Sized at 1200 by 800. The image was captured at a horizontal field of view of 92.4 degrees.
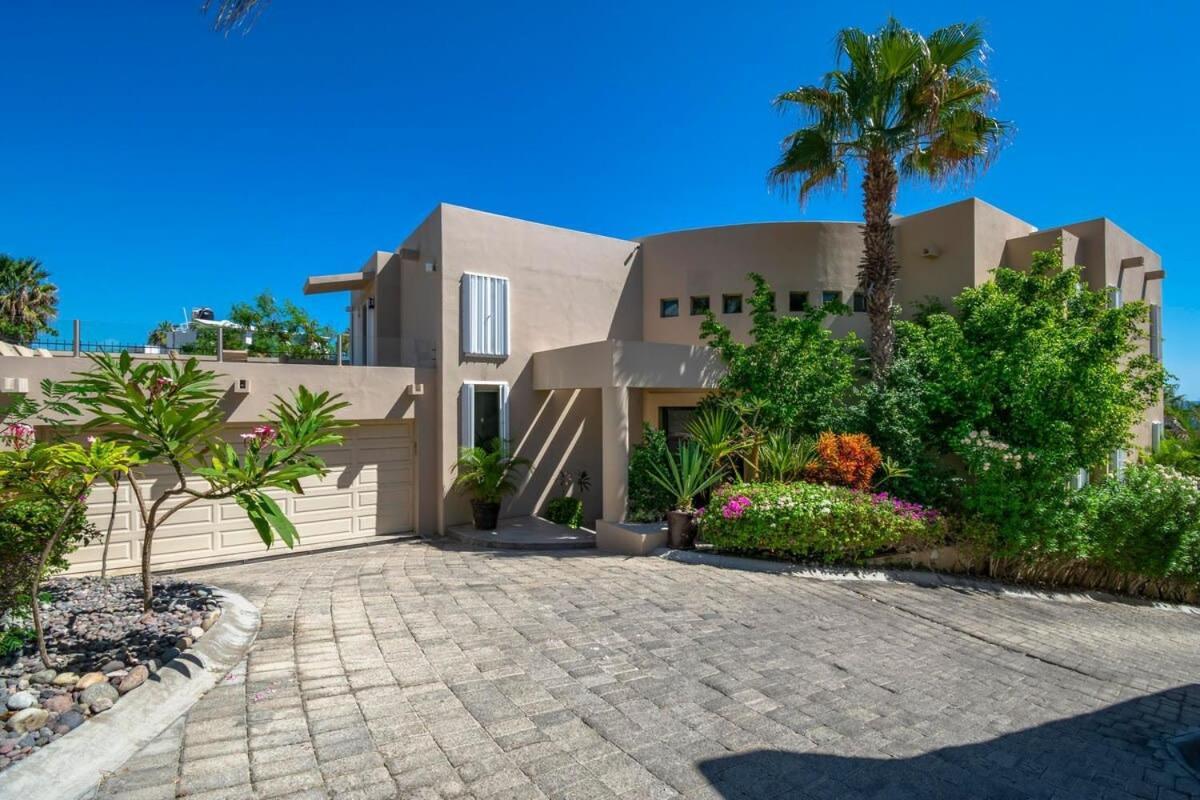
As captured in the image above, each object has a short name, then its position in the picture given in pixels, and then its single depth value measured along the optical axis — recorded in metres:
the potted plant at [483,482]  11.22
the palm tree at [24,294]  24.27
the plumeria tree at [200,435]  4.18
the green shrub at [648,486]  10.62
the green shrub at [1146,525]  9.85
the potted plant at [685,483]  9.71
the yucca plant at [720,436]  10.12
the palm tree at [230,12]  5.20
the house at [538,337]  10.44
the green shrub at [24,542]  4.56
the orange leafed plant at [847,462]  9.78
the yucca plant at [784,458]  10.13
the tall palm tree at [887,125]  11.07
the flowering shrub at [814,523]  8.86
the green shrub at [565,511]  12.12
